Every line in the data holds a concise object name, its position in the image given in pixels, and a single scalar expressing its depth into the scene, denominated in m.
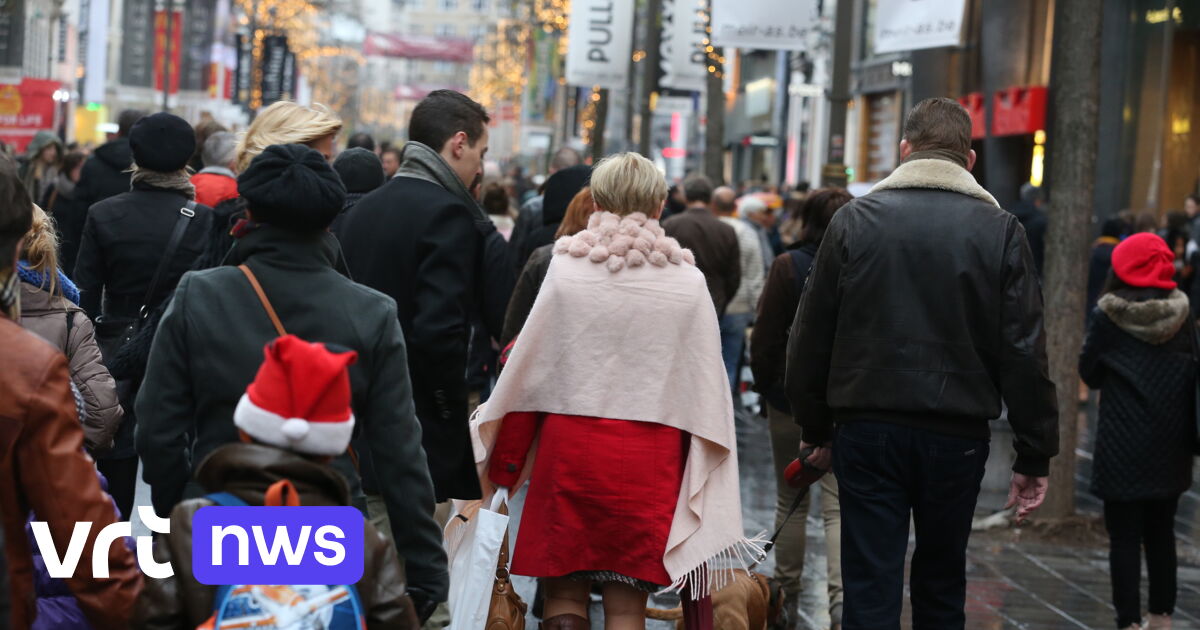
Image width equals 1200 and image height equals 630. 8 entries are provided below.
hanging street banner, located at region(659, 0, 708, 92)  25.53
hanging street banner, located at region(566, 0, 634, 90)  26.14
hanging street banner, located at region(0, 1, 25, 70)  27.95
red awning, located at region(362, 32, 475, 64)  92.79
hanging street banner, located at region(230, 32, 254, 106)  56.50
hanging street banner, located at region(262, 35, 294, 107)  57.82
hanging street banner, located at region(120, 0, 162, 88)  50.09
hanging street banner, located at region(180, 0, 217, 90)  52.09
